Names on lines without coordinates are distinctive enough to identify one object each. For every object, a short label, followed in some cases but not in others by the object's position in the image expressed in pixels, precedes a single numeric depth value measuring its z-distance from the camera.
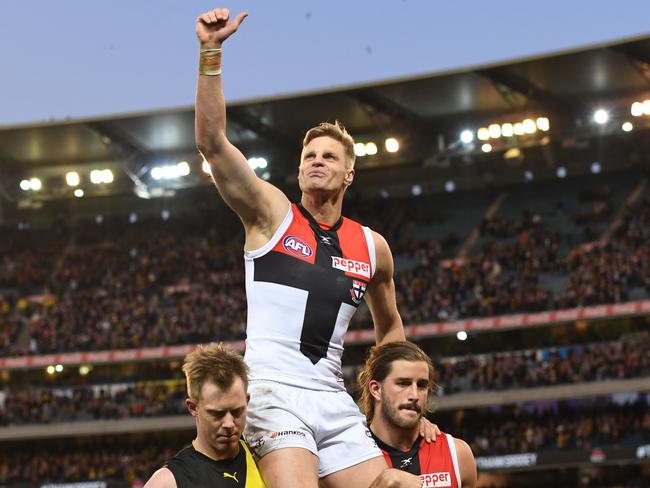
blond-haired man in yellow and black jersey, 4.98
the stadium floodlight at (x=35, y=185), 43.50
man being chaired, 5.18
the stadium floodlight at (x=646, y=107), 35.22
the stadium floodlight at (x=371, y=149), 39.88
